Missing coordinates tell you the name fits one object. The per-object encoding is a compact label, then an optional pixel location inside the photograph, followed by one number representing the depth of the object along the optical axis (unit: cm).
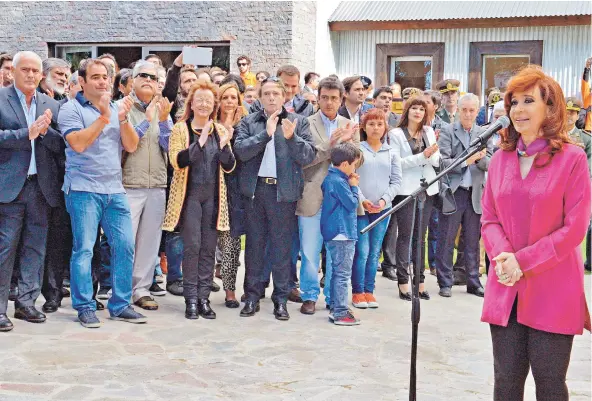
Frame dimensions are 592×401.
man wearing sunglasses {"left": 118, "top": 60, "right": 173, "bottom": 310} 735
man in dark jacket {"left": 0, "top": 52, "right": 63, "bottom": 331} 659
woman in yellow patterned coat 717
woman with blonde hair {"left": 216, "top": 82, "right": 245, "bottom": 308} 749
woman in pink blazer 368
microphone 388
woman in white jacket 819
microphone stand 412
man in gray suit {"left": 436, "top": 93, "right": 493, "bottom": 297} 852
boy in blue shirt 719
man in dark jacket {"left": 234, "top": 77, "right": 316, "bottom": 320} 716
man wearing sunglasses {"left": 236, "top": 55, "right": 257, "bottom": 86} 1430
